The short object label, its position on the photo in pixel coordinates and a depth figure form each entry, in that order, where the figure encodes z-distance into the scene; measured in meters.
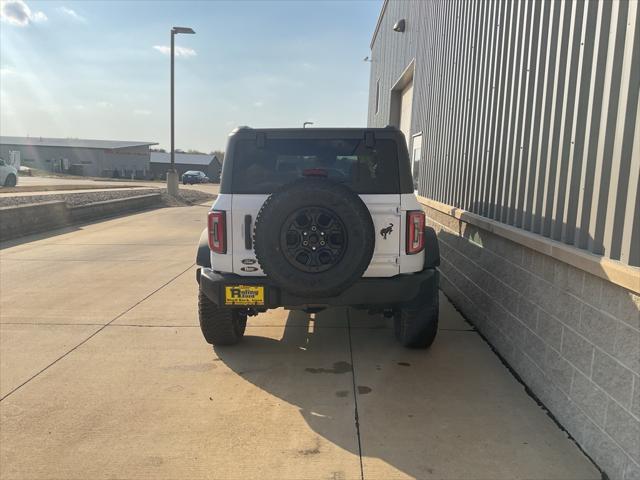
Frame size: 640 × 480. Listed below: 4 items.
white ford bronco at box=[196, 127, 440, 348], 3.40
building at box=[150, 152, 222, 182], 67.81
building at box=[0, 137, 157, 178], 58.94
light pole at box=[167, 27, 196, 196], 20.08
